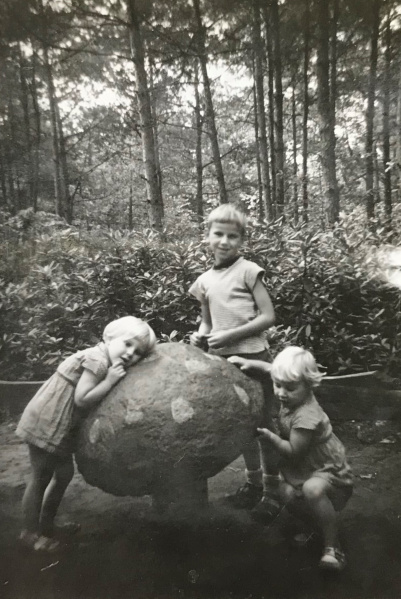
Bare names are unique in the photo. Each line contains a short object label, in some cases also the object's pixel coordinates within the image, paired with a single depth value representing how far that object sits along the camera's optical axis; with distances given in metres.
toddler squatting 2.00
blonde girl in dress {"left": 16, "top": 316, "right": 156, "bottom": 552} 2.08
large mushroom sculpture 1.93
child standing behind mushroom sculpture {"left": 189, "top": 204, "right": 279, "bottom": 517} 2.42
